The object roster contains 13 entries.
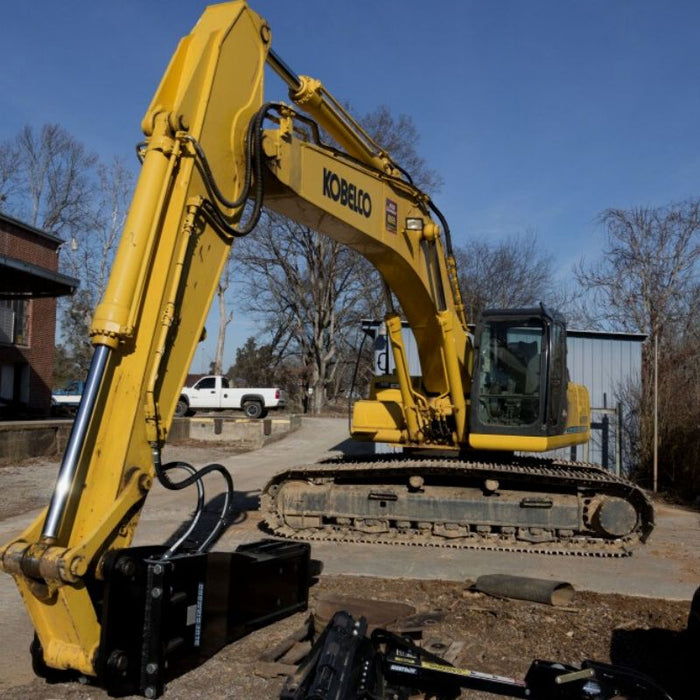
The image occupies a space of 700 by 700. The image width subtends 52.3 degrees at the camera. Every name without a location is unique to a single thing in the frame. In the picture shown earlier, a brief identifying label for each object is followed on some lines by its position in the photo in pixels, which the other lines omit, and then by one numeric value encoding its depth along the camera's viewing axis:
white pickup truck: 30.56
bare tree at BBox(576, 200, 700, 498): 14.12
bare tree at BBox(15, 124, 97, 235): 45.09
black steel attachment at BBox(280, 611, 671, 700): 2.80
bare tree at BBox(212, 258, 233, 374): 43.78
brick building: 25.14
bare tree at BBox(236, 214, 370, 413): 39.72
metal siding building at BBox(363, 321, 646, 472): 16.16
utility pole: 13.71
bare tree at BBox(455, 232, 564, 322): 44.28
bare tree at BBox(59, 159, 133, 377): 43.22
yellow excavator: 3.86
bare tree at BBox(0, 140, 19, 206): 42.79
